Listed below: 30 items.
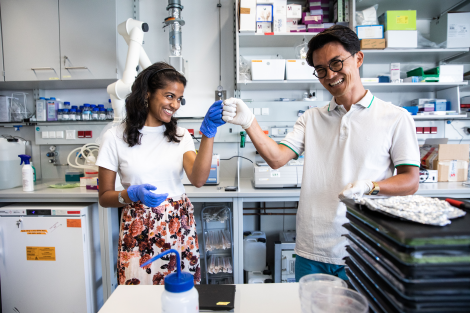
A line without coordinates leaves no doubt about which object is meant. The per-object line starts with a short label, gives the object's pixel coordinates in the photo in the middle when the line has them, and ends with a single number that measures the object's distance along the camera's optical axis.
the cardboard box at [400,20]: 2.13
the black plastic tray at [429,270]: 0.40
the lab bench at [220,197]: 1.88
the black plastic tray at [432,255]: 0.40
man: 0.99
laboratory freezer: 1.84
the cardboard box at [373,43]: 2.16
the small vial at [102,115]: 2.49
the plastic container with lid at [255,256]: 2.29
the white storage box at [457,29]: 2.19
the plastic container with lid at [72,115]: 2.50
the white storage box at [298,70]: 2.23
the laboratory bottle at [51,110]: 2.52
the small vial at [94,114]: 2.50
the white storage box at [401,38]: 2.15
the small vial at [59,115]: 2.50
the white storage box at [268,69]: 2.21
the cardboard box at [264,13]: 2.18
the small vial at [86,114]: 2.49
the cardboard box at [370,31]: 2.17
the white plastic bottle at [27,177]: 2.01
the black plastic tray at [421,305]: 0.41
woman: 1.20
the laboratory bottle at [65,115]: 2.49
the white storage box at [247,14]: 2.15
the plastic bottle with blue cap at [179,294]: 0.49
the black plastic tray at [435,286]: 0.40
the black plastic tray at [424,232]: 0.40
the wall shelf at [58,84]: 2.36
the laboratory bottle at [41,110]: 2.51
